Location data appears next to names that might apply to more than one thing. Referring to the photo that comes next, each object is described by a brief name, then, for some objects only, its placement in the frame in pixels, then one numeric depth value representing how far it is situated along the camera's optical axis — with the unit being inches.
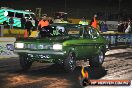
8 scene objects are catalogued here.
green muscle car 453.1
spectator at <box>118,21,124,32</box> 1221.3
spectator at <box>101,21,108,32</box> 1167.0
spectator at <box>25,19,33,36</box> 926.2
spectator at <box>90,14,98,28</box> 866.1
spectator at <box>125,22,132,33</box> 1122.8
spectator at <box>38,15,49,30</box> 756.0
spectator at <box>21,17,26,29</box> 1242.0
